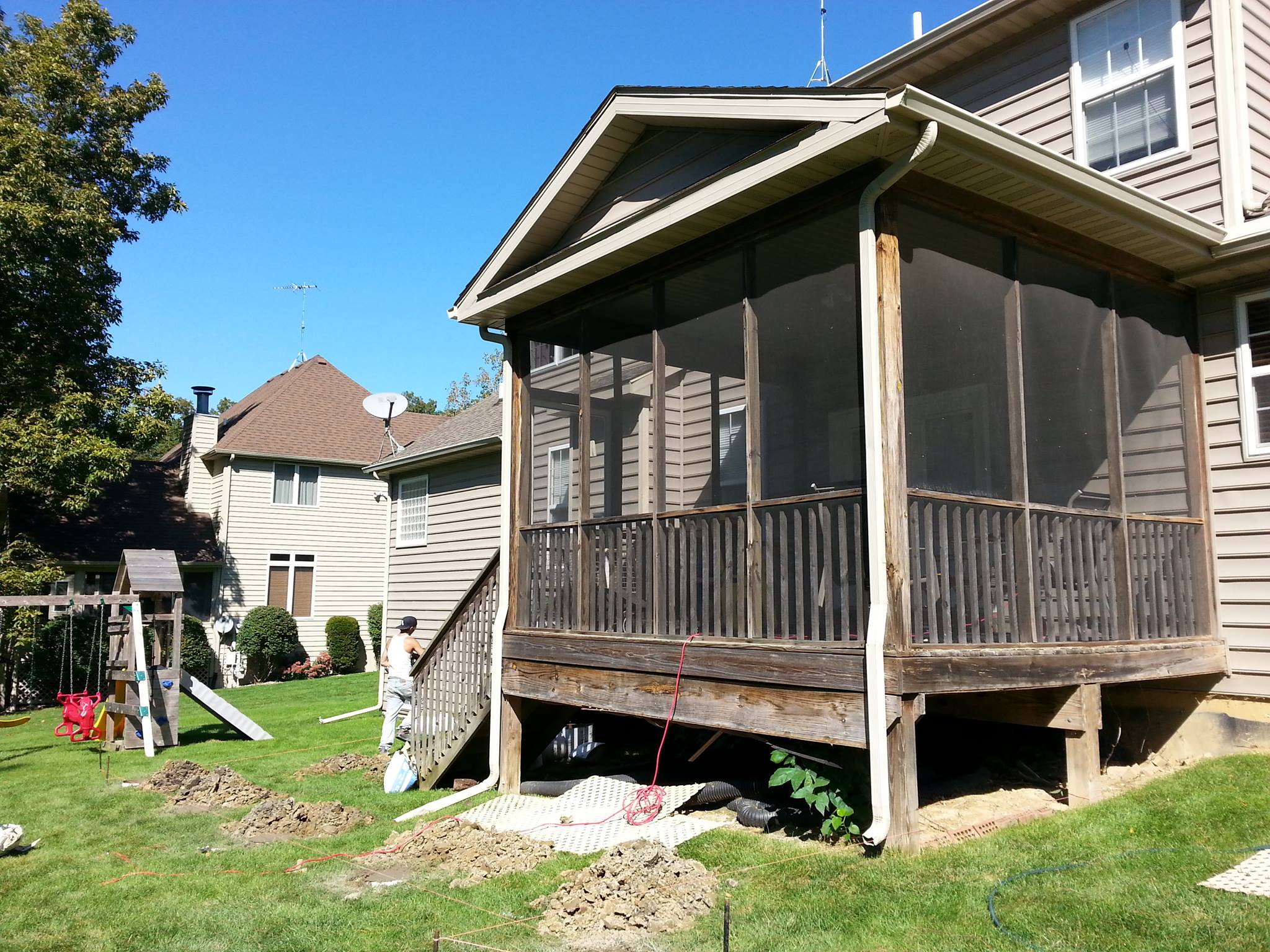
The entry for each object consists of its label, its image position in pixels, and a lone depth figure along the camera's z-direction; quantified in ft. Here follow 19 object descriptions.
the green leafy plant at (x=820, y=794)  19.48
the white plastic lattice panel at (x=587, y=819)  21.66
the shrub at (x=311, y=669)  76.33
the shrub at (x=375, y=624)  80.79
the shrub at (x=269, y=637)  74.43
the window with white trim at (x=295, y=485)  82.64
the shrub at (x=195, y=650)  70.79
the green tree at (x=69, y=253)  59.26
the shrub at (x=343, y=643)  78.84
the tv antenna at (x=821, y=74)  39.37
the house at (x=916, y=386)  19.13
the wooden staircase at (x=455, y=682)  30.40
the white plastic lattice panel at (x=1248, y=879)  15.37
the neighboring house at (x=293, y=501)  79.41
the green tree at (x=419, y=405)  200.03
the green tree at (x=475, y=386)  174.91
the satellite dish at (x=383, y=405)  57.88
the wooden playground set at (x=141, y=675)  41.70
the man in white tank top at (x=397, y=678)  35.27
